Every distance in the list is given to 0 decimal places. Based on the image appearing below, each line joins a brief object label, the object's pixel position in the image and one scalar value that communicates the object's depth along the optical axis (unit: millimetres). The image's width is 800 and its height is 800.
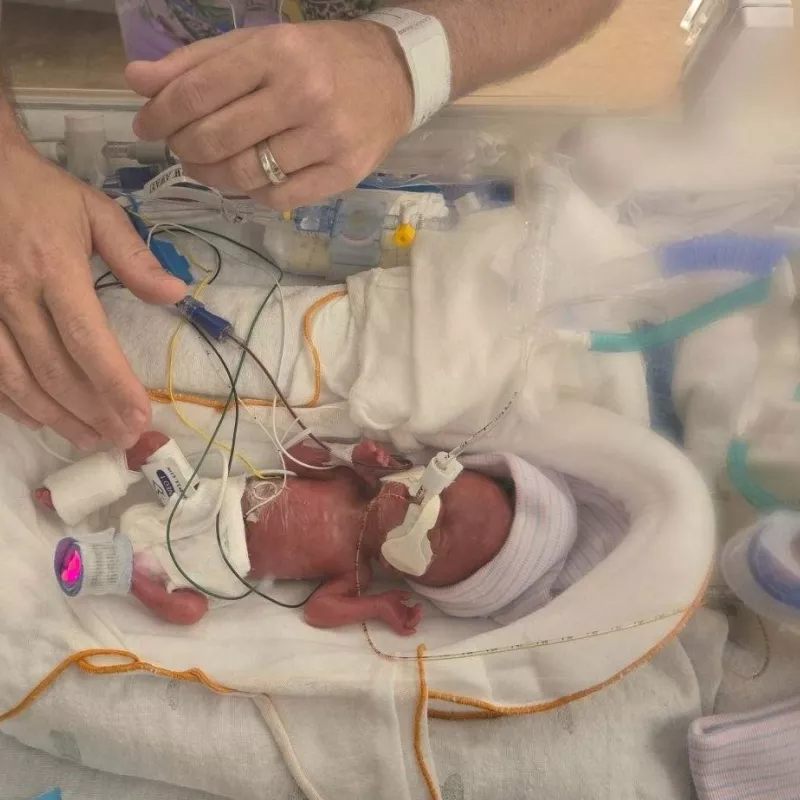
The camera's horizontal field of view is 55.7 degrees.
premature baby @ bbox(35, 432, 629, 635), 1078
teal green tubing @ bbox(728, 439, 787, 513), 845
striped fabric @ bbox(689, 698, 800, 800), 911
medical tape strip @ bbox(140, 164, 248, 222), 1178
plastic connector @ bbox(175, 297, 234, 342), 1093
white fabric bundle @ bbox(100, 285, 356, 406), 1110
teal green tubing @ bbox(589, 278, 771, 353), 859
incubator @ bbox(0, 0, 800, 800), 899
